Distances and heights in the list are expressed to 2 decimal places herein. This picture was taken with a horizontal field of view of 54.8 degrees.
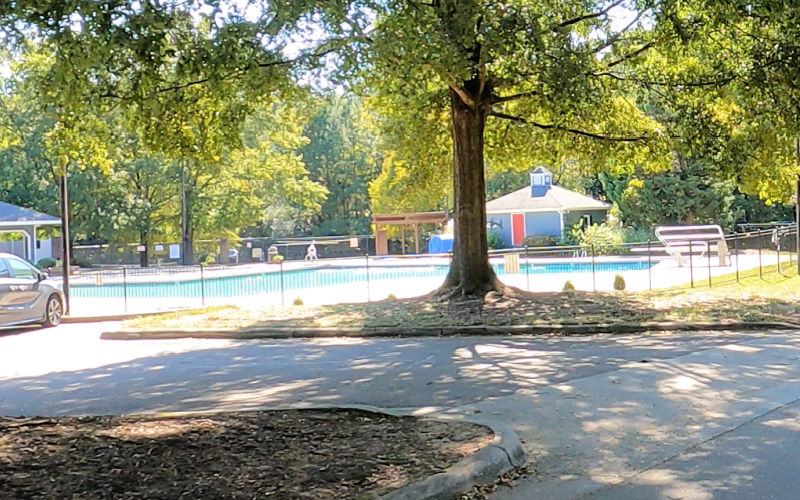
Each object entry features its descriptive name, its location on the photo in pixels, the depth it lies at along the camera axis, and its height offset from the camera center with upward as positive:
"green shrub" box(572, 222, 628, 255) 39.59 +0.42
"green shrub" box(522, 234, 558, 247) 45.47 +0.38
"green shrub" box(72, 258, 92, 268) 49.12 +0.26
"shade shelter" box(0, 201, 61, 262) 38.09 +2.46
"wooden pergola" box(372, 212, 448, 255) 46.50 +2.06
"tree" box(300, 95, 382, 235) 64.62 +7.88
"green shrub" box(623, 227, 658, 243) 42.06 +0.41
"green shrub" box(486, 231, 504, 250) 48.62 +0.57
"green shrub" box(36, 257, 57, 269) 43.22 +0.32
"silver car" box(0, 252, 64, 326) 16.22 -0.57
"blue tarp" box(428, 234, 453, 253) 47.73 +0.51
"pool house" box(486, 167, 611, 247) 47.94 +2.27
